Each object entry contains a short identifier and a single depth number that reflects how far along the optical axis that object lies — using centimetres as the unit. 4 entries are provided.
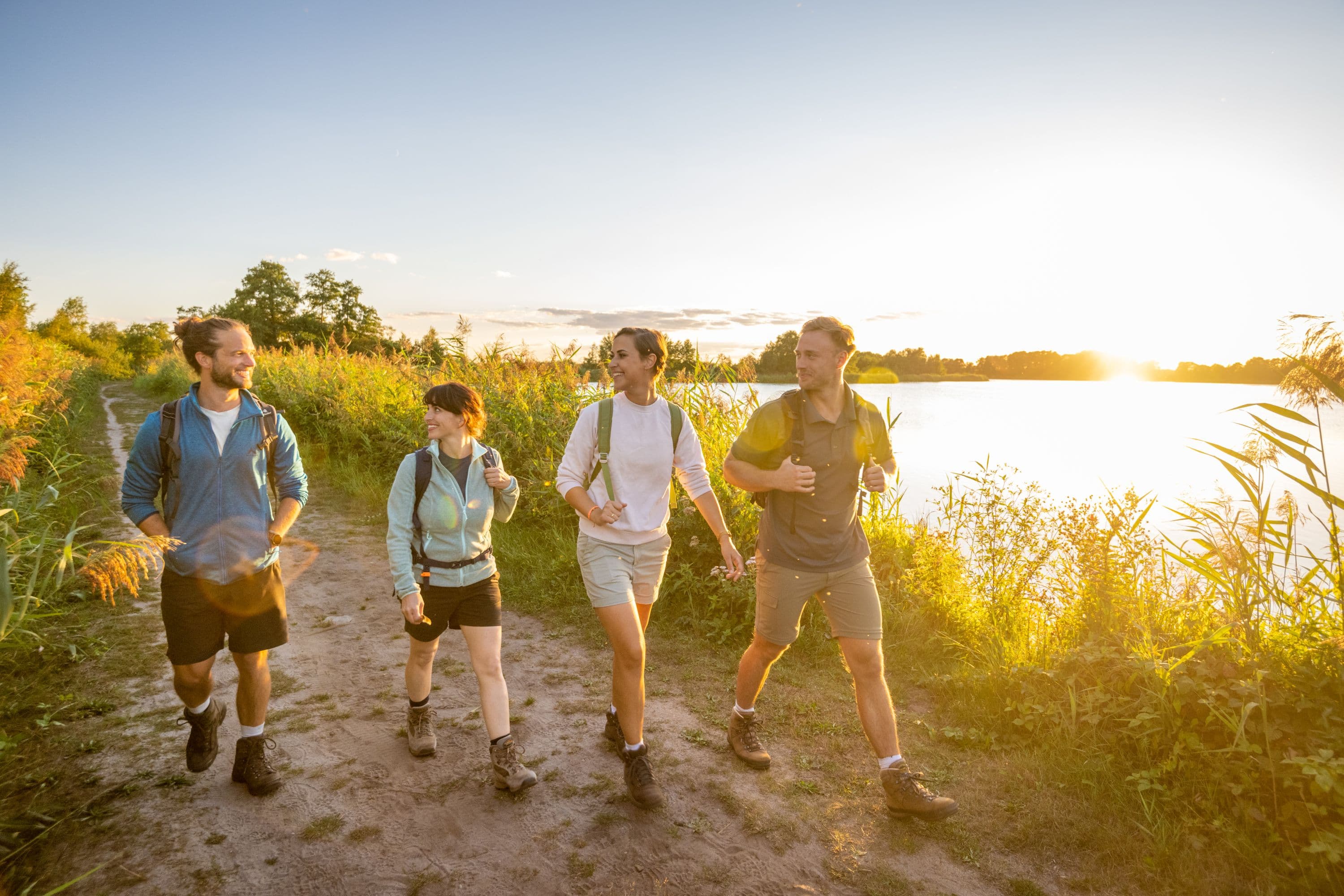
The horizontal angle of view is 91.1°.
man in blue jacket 294
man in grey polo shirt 320
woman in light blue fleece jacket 320
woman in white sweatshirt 312
